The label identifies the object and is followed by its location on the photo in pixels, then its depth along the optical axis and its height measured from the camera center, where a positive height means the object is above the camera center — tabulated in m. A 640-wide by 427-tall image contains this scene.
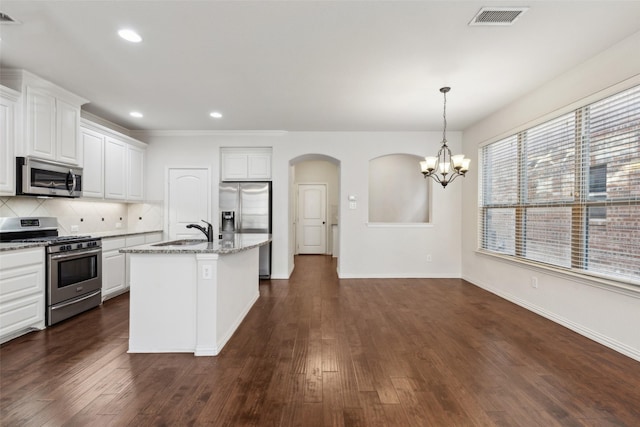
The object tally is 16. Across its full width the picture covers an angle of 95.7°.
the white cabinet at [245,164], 5.43 +0.90
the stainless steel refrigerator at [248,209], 5.30 +0.05
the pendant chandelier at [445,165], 3.45 +0.61
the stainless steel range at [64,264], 3.10 -0.62
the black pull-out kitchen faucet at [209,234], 3.11 -0.24
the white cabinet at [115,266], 3.94 -0.79
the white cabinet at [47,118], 3.10 +1.07
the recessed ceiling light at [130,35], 2.40 +1.49
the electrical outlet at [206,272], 2.48 -0.52
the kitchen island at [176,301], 2.49 -0.78
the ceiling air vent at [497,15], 2.13 +1.51
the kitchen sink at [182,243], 2.98 -0.34
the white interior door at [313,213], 8.80 -0.02
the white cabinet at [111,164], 4.03 +0.73
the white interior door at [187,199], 5.36 +0.23
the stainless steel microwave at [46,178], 3.09 +0.37
